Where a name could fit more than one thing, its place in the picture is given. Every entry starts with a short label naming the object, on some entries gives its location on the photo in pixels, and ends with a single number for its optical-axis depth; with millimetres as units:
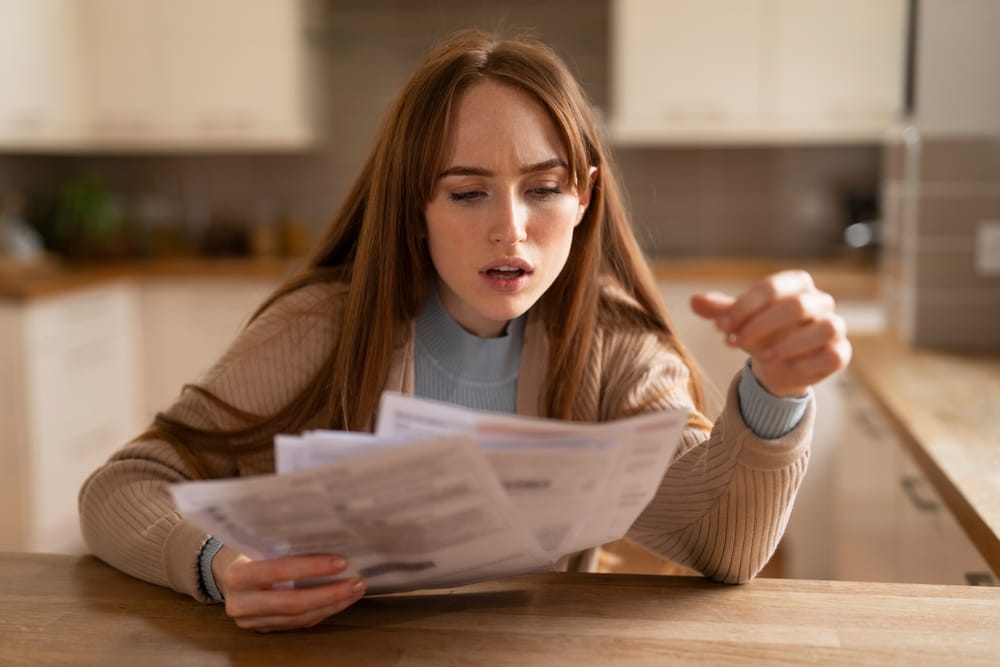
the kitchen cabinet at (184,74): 4223
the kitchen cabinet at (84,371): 3484
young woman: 1060
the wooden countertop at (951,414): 1492
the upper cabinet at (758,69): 3943
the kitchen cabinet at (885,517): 1853
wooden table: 956
